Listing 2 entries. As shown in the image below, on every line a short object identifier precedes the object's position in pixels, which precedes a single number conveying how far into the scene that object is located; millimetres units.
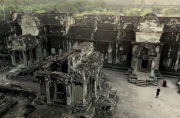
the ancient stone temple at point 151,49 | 28344
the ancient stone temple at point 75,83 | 18942
